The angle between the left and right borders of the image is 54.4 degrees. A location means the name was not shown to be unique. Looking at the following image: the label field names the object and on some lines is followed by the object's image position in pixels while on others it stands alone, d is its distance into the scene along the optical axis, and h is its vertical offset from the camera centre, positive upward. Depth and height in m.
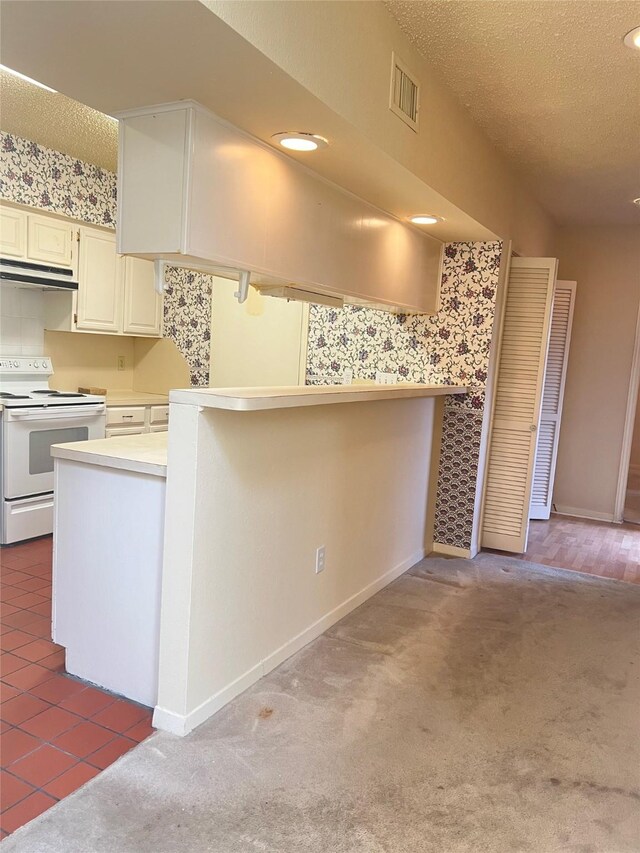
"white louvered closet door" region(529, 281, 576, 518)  5.28 -0.06
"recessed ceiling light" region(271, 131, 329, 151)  2.21 +0.79
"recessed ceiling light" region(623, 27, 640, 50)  2.25 +1.27
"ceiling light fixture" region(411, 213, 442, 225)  3.30 +0.81
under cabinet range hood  3.81 +0.43
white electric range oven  3.77 -0.58
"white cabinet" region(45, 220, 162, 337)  4.37 +0.38
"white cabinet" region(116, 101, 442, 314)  2.02 +0.55
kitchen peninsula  2.06 -0.69
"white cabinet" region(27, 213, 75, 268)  3.99 +0.67
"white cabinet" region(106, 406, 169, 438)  4.52 -0.52
